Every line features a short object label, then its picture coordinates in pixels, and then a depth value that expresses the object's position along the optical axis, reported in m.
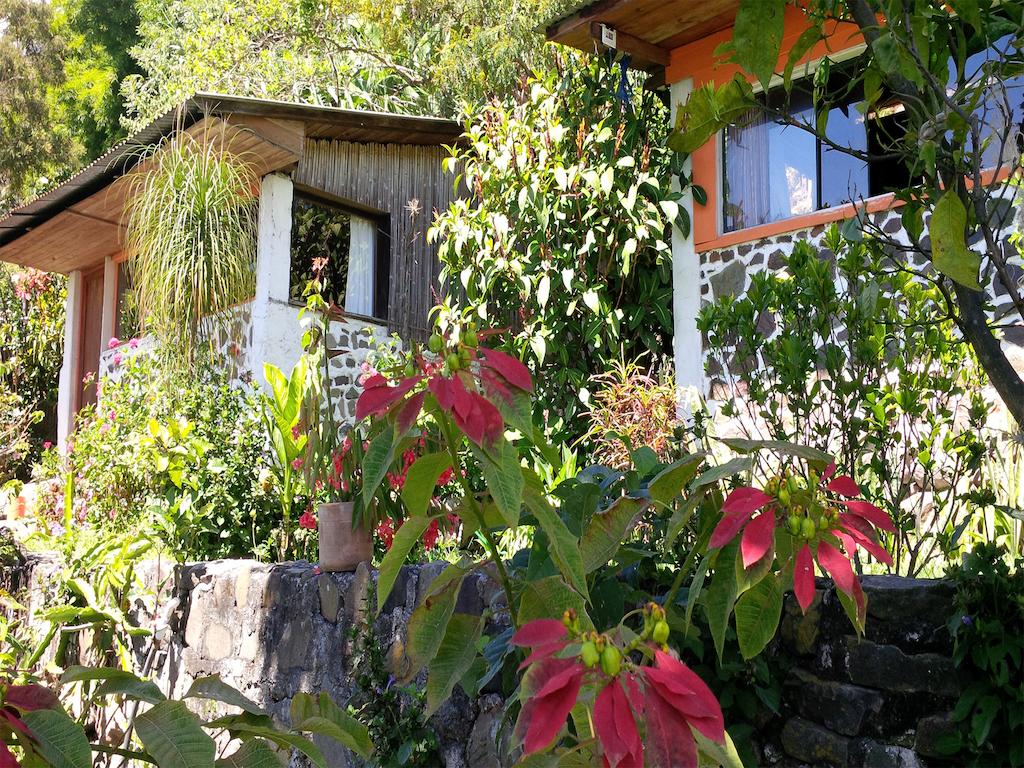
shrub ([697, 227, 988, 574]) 3.17
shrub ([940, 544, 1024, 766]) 2.34
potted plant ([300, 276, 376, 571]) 4.41
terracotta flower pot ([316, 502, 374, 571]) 4.42
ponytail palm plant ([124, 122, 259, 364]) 7.21
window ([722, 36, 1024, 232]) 6.05
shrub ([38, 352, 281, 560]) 5.71
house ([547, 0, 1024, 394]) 6.03
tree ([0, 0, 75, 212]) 14.37
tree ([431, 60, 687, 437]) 6.75
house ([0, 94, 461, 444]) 7.73
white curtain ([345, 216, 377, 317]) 8.83
